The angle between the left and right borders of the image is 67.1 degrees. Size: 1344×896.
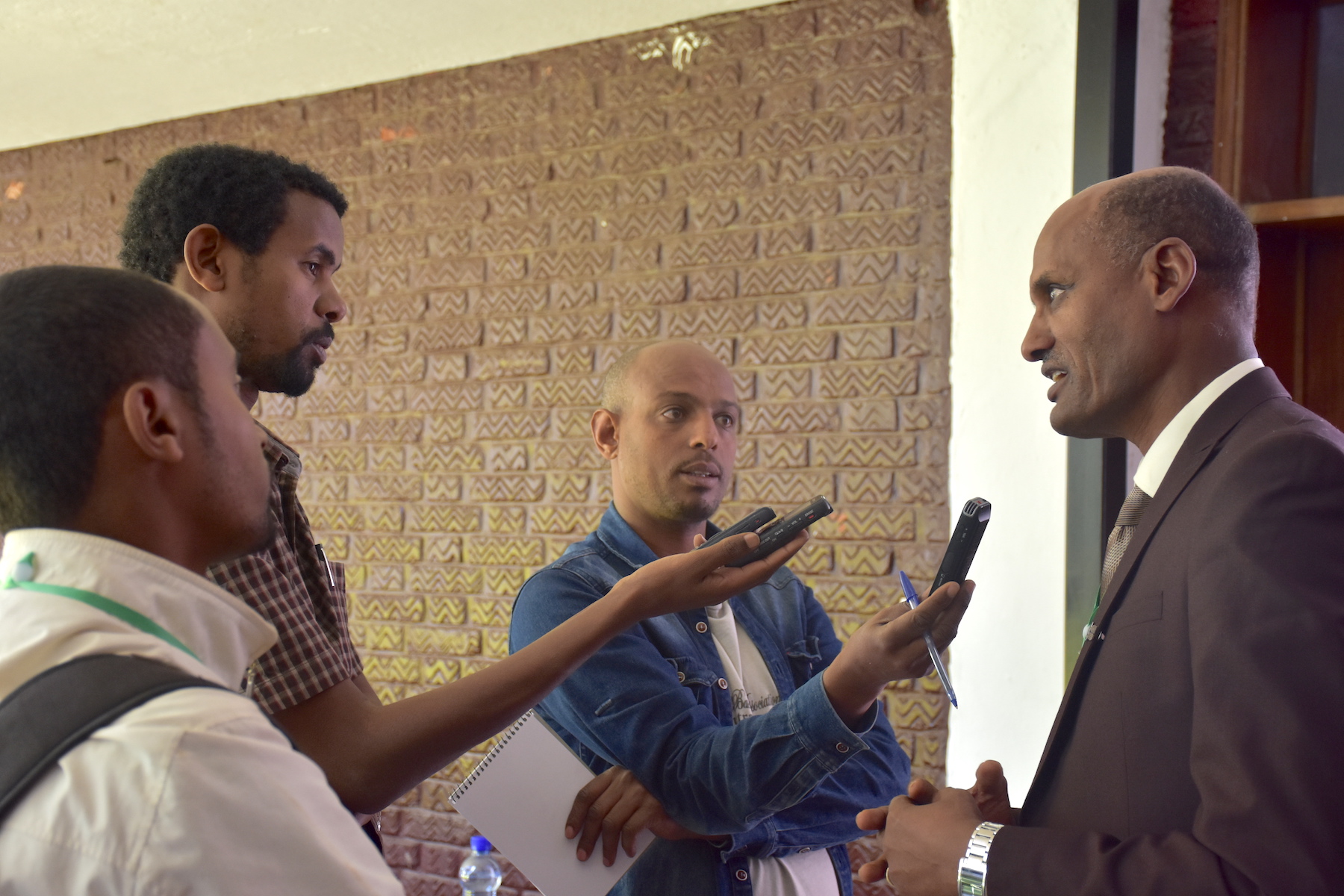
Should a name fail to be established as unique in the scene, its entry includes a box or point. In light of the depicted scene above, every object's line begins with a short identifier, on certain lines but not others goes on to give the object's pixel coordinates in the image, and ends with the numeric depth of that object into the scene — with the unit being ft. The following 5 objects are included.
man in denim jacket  5.15
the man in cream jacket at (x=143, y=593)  2.31
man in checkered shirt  4.30
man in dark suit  3.30
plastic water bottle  11.68
